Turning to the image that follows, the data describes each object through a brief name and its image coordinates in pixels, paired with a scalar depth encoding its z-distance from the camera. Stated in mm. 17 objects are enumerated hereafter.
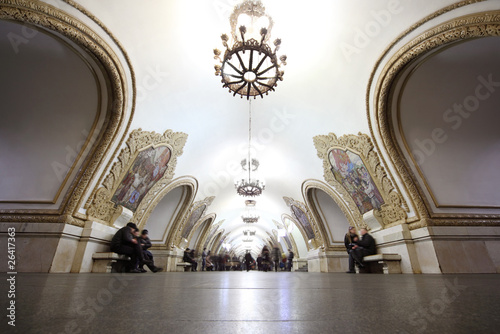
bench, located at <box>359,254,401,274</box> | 6367
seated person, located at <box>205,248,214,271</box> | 18859
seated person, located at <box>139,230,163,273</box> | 7492
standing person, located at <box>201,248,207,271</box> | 18320
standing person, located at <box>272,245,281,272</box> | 15547
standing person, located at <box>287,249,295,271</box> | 17680
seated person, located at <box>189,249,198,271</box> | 13848
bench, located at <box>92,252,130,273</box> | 5953
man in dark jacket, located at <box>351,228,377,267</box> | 7449
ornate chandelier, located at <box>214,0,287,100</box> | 4043
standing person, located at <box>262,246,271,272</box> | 14759
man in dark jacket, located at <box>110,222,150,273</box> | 6402
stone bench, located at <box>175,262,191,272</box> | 12423
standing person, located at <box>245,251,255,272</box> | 15125
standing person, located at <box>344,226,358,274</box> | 7734
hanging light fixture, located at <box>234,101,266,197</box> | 9586
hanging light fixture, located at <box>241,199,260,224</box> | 14500
